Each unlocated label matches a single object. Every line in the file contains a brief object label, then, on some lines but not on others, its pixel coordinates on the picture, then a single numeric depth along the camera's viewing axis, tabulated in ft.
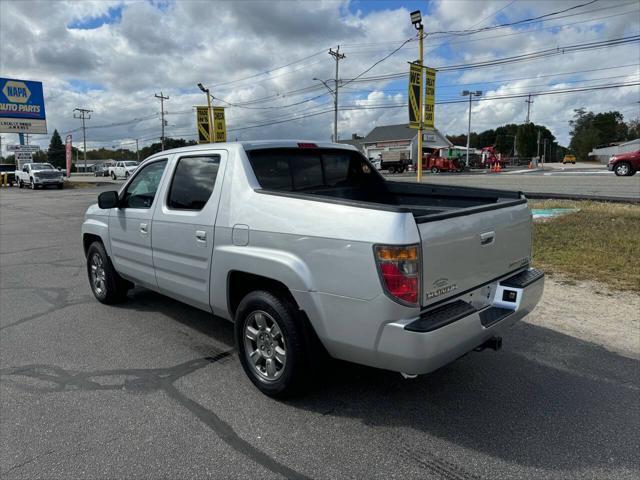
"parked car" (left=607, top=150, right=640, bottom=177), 88.99
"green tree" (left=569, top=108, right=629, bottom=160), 356.18
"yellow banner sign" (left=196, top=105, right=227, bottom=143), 93.56
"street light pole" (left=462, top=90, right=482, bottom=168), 213.05
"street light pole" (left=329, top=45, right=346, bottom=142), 153.48
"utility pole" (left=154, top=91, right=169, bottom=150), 267.39
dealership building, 242.99
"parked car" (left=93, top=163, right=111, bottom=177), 229.80
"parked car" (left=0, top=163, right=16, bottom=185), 138.24
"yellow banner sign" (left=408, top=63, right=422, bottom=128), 46.81
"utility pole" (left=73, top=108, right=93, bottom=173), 296.10
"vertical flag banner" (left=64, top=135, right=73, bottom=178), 144.56
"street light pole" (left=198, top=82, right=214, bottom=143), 91.90
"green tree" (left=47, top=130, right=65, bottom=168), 400.88
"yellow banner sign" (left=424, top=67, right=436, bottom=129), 48.98
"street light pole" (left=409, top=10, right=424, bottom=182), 48.73
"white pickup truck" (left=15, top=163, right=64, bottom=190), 118.93
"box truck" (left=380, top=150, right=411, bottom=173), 177.88
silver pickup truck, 9.06
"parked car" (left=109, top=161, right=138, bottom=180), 171.63
